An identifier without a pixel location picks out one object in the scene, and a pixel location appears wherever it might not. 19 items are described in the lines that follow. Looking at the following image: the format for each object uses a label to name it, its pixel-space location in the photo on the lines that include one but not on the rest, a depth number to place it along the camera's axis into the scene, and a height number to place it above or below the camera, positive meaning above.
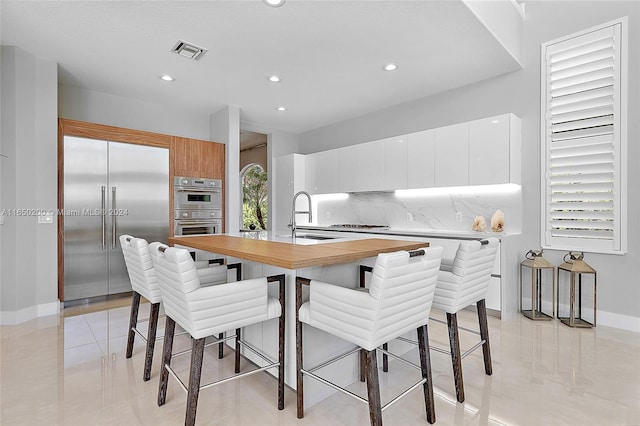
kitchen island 1.70 -0.37
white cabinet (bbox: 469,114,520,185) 3.45 +0.64
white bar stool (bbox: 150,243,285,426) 1.54 -0.47
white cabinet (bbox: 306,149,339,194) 5.37 +0.65
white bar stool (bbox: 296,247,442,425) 1.42 -0.45
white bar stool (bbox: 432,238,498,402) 1.88 -0.43
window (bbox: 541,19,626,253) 3.02 +0.67
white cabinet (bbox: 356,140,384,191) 4.68 +0.64
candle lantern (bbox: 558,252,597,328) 3.04 -0.66
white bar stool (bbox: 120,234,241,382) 2.10 -0.45
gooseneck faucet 2.66 -0.12
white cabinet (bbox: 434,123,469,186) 3.76 +0.64
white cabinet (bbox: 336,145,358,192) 5.03 +0.65
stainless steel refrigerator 3.66 +0.05
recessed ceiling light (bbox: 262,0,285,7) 2.40 +1.50
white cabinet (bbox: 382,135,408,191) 4.37 +0.64
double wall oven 4.48 +0.07
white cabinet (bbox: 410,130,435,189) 4.07 +0.64
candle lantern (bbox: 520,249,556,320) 3.25 -0.70
